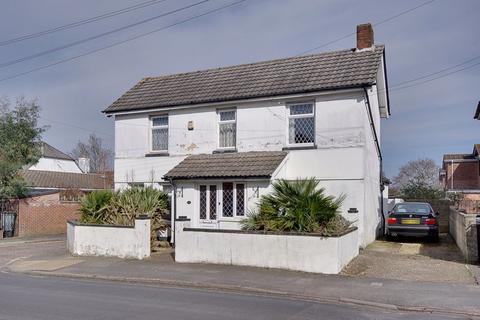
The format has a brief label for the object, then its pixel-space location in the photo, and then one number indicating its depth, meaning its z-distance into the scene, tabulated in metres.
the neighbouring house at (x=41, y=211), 25.81
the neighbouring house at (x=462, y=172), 50.28
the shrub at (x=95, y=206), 17.58
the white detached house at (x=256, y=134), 17.55
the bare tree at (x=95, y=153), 78.81
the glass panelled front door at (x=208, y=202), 18.39
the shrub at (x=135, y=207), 17.12
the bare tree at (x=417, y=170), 66.24
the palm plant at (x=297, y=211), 13.69
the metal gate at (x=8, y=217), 25.19
